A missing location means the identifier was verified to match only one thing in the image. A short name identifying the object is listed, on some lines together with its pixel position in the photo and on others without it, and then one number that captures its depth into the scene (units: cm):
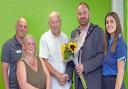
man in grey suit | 259
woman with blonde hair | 245
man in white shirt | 266
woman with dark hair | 230
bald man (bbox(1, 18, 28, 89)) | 274
